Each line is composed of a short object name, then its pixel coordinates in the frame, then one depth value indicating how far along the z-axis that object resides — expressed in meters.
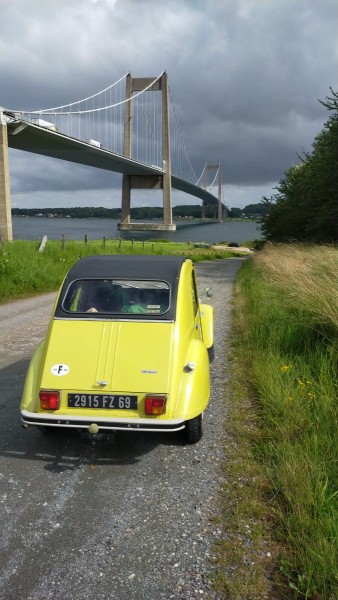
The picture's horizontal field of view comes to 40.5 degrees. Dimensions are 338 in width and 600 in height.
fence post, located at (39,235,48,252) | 15.81
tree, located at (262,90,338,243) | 15.48
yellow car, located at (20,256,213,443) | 3.29
